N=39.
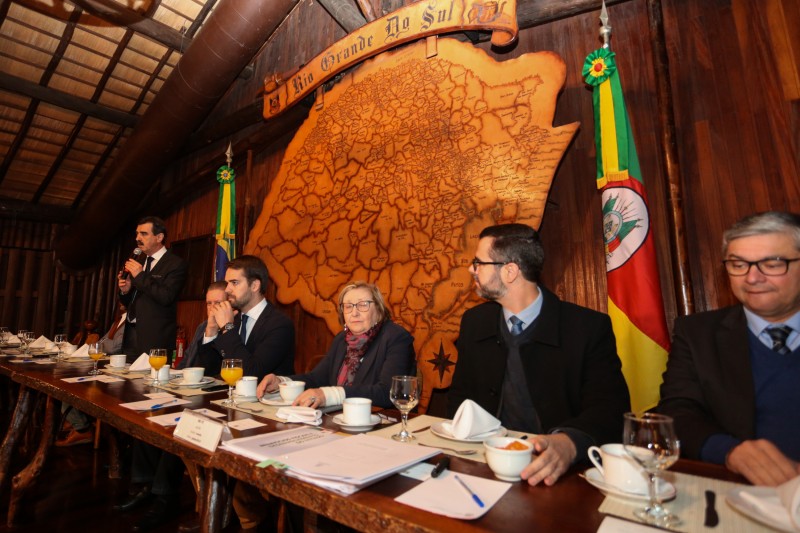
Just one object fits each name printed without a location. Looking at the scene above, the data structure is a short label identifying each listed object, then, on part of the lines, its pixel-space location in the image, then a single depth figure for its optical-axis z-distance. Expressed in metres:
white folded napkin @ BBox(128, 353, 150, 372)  2.35
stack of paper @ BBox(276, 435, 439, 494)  0.81
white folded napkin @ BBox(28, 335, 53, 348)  3.41
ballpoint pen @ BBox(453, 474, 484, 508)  0.74
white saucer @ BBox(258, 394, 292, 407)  1.56
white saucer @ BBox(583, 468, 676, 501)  0.76
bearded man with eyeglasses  1.45
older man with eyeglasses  1.20
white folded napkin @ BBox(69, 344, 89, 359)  2.80
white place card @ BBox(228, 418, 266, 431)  1.25
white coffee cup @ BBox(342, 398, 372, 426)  1.23
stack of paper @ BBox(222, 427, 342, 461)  0.97
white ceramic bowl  0.85
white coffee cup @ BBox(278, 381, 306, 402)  1.55
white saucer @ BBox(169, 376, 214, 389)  1.92
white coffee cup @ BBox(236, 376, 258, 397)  1.65
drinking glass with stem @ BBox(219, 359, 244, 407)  1.60
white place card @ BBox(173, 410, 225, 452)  1.06
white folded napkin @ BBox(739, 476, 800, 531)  0.62
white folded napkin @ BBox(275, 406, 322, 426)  1.30
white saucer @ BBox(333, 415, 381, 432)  1.22
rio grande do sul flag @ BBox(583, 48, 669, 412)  2.07
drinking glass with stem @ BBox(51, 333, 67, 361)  2.88
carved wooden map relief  2.62
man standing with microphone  3.12
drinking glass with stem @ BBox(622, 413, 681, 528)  0.72
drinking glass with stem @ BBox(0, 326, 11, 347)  3.81
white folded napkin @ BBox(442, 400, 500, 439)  1.11
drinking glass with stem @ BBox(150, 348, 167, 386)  2.00
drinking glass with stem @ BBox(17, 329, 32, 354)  3.20
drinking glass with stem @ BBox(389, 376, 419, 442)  1.14
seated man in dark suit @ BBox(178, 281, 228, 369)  2.48
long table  0.68
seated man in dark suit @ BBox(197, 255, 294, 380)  2.27
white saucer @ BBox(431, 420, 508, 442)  1.13
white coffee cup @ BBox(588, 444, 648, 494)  0.78
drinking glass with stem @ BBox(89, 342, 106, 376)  2.22
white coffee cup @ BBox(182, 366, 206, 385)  1.94
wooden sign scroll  2.74
